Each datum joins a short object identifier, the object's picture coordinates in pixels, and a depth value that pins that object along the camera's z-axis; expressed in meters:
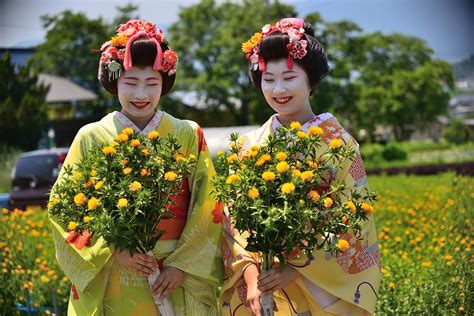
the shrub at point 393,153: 23.83
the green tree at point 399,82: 36.22
